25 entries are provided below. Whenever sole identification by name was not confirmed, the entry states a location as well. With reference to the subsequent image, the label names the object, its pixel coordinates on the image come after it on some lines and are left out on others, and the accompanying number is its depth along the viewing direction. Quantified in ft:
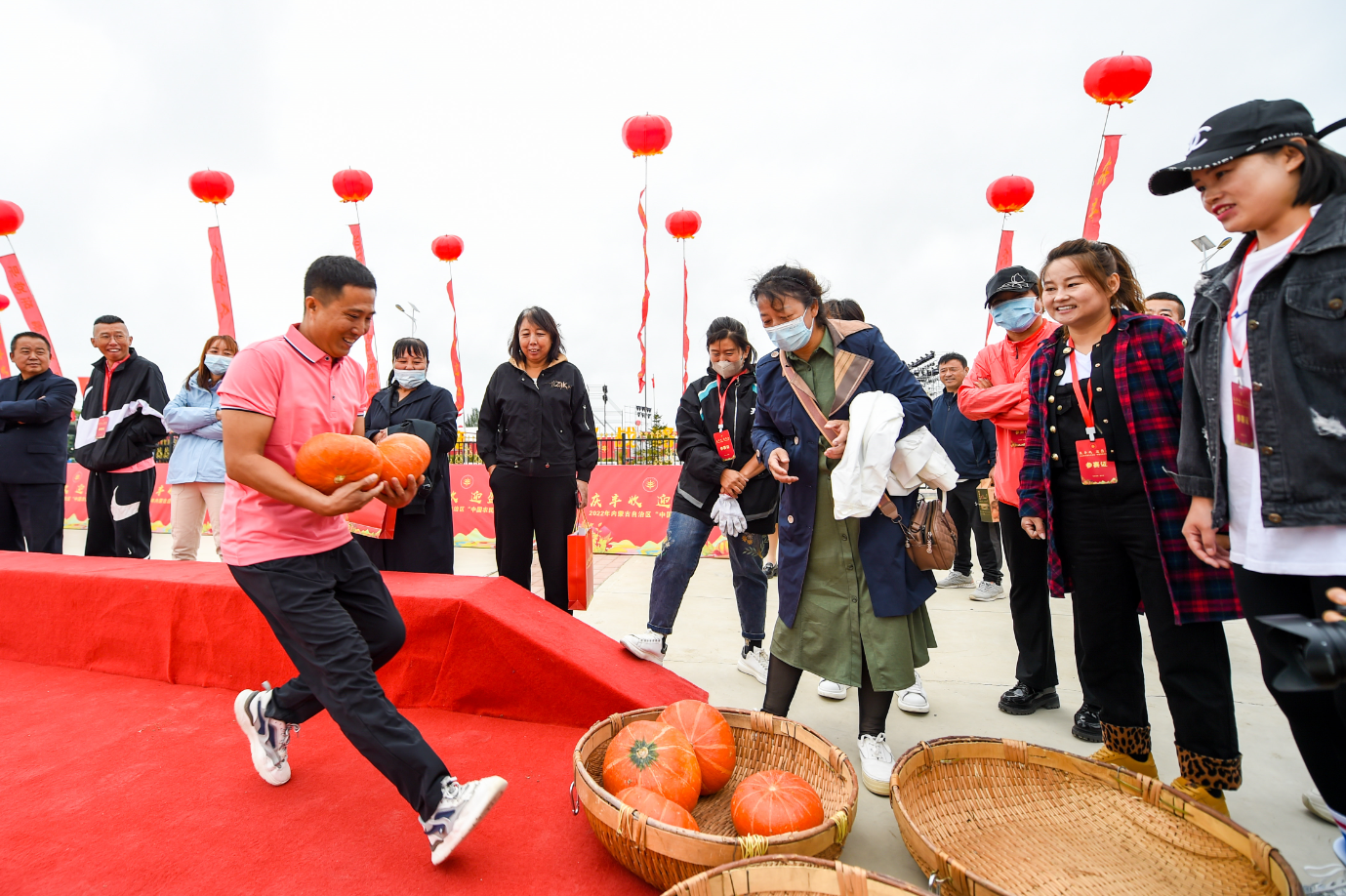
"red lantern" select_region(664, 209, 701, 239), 35.29
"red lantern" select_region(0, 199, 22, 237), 33.01
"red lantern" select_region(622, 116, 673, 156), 27.22
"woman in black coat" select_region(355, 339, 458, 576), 10.98
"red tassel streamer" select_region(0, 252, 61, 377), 36.42
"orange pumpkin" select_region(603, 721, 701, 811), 5.57
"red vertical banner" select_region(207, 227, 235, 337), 33.50
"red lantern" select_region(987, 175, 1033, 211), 26.30
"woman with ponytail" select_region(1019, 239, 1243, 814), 5.82
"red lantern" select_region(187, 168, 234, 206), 28.53
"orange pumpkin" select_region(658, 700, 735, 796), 6.20
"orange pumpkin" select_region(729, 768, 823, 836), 5.09
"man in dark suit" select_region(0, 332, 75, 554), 13.09
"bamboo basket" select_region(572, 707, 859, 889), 4.48
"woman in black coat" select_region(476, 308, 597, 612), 10.79
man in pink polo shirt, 4.92
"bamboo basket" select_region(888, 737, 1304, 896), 4.78
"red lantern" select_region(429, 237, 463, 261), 37.58
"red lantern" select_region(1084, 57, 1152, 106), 20.29
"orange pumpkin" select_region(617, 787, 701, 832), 5.08
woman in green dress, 6.90
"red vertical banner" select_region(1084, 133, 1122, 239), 24.79
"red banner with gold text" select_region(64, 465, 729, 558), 22.79
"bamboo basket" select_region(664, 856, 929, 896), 3.92
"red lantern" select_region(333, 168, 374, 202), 30.89
